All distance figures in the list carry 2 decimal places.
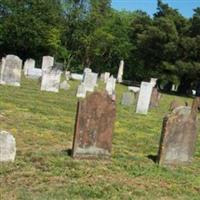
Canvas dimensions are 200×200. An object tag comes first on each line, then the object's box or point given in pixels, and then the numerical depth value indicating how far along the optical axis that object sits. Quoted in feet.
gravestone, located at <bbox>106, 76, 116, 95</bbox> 86.67
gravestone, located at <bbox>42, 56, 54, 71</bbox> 100.27
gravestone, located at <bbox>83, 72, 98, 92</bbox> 81.61
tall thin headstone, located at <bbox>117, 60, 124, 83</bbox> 176.73
